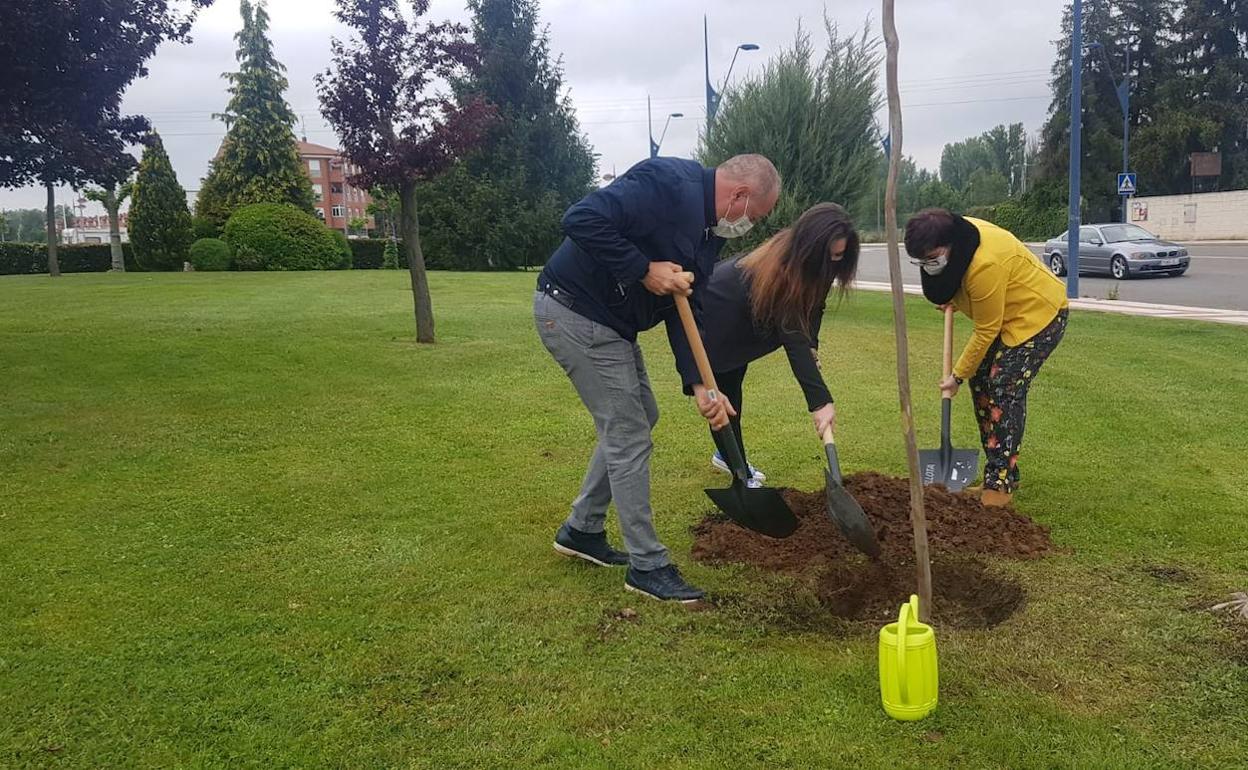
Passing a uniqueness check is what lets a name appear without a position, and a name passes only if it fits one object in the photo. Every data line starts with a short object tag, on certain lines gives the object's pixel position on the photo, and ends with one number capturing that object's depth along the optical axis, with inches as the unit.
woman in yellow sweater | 167.6
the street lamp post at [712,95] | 612.5
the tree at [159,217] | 1294.3
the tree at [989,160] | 3484.3
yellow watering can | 99.3
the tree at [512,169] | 1253.7
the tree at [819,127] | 542.9
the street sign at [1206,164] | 1685.0
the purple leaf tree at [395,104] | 394.3
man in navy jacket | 127.1
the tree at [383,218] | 1892.8
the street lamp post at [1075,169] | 614.5
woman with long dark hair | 144.4
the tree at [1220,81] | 1795.0
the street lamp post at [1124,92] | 874.1
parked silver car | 821.9
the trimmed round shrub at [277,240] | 1230.9
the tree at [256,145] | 1409.9
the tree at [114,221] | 1406.3
